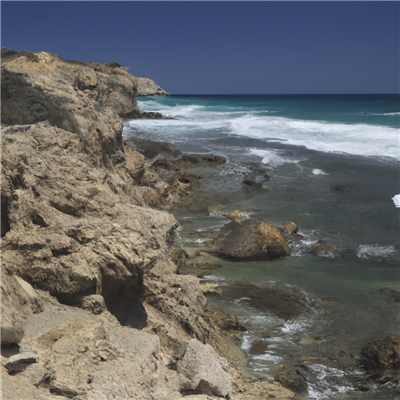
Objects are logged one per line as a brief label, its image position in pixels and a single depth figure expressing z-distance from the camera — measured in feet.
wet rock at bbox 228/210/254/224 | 36.76
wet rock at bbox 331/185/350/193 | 47.74
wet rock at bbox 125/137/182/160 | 62.13
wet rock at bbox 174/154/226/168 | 57.52
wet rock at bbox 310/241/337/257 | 29.81
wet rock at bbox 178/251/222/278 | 25.45
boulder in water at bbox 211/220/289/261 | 28.58
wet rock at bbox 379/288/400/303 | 23.34
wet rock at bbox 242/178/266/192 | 47.63
